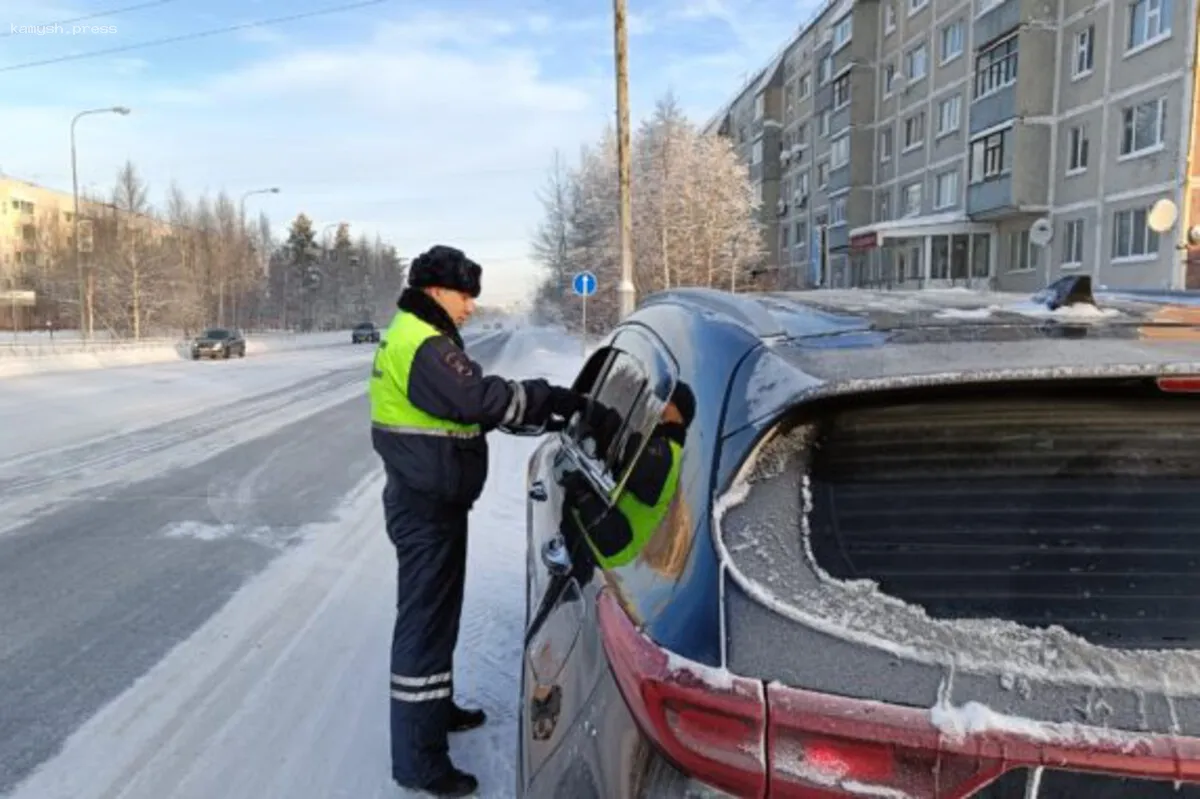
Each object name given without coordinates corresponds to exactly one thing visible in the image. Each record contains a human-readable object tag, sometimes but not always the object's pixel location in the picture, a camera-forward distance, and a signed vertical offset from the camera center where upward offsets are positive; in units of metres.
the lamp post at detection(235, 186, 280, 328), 77.94 +5.61
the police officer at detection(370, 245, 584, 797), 3.03 -0.55
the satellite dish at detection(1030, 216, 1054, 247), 24.58 +1.74
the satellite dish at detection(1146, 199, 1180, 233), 16.39 +1.42
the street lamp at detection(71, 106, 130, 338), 34.43 +4.46
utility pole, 19.97 +3.97
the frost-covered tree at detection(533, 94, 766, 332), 41.53 +3.61
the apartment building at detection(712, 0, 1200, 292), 24.77 +5.50
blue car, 1.29 -0.46
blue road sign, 23.36 +0.35
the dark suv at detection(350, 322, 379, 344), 62.12 -2.43
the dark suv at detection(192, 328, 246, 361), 38.50 -1.91
